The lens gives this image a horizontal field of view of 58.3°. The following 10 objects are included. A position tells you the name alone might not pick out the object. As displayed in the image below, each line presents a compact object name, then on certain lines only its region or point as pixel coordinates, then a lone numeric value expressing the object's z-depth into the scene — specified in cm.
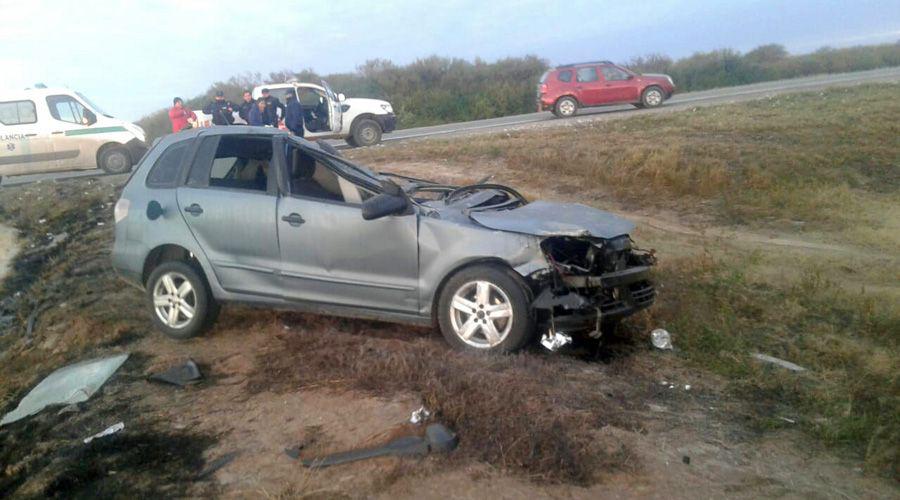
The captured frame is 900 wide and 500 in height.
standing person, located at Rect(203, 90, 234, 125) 1725
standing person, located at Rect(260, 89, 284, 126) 1700
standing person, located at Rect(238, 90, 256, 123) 1786
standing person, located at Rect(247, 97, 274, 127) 1664
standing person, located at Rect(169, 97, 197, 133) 1745
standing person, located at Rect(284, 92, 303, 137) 1709
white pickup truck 1889
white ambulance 1753
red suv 2414
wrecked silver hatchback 567
